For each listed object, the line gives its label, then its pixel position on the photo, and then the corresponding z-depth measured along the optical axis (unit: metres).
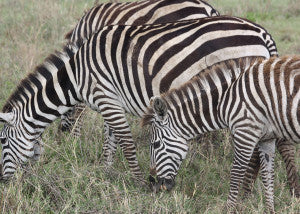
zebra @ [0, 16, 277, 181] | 11.36
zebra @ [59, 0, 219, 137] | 13.78
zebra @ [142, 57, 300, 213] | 9.82
